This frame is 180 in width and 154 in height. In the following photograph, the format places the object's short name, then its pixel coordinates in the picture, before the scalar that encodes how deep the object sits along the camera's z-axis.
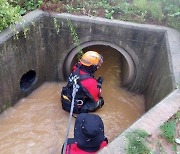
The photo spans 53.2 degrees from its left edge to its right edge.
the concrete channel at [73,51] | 3.34
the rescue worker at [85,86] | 3.27
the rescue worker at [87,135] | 2.20
